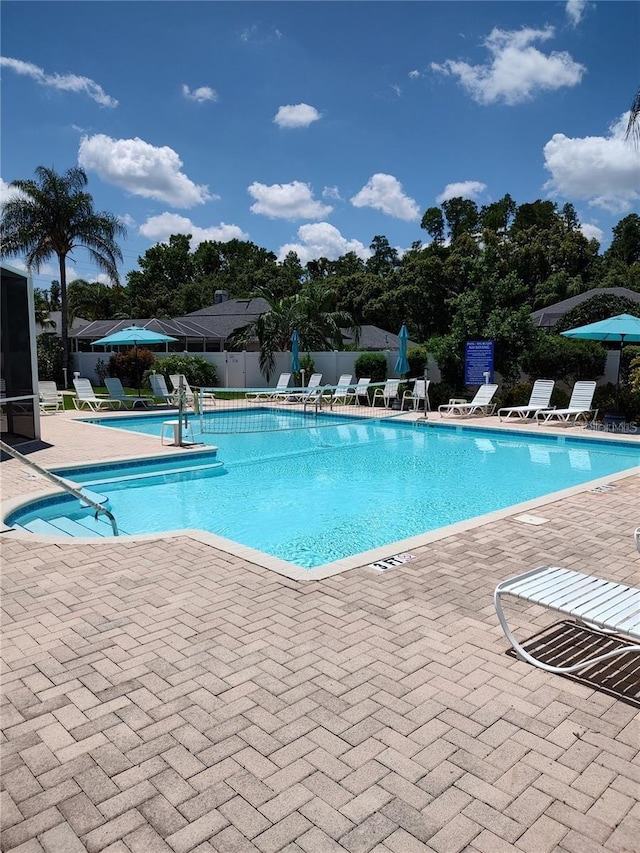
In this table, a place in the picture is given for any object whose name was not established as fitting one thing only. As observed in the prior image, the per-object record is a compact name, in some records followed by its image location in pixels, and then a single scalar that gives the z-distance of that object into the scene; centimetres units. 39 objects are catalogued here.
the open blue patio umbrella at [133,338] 2095
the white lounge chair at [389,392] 2060
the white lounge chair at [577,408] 1630
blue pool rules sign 1977
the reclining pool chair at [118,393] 2044
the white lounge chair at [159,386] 2066
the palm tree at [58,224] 2677
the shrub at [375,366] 2320
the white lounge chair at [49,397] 1847
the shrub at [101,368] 2837
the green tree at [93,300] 5366
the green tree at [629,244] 4662
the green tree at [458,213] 6347
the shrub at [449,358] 2055
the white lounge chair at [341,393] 2245
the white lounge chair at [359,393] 2200
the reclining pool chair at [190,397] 1691
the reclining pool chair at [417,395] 1989
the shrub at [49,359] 2811
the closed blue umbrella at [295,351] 2353
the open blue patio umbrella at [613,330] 1446
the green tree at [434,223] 6600
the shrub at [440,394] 2080
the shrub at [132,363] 2527
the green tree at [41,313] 3700
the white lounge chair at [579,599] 324
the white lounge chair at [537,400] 1731
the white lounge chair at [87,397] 1941
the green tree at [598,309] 2086
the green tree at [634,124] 1144
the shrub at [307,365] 2495
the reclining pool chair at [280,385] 2431
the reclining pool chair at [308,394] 2311
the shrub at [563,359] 1822
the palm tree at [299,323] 2548
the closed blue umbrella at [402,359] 2016
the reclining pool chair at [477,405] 1877
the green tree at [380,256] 5581
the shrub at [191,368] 2320
